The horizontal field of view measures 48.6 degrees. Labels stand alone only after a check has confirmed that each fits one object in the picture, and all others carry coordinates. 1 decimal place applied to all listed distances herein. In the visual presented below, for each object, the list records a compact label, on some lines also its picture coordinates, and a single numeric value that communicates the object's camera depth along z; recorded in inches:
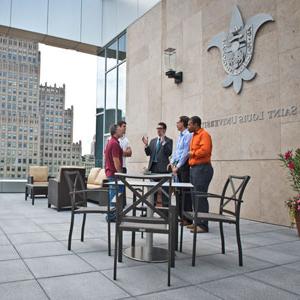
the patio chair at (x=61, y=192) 265.1
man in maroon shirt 191.0
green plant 164.9
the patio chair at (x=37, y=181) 320.2
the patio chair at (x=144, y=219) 99.9
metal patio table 119.3
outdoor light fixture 294.0
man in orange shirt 175.2
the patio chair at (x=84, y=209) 133.8
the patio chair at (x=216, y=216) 117.4
